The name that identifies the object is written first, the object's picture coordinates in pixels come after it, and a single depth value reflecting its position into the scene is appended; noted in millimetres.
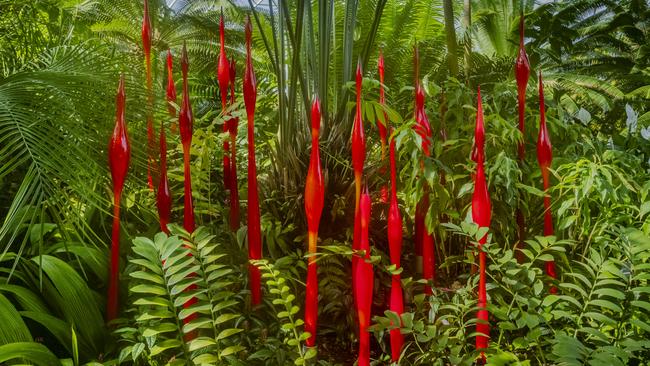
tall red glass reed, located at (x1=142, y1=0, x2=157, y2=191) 5089
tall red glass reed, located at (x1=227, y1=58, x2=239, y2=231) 5496
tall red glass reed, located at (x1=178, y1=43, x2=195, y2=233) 4557
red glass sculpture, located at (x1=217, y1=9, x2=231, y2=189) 5326
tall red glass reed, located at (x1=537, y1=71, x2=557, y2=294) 5009
